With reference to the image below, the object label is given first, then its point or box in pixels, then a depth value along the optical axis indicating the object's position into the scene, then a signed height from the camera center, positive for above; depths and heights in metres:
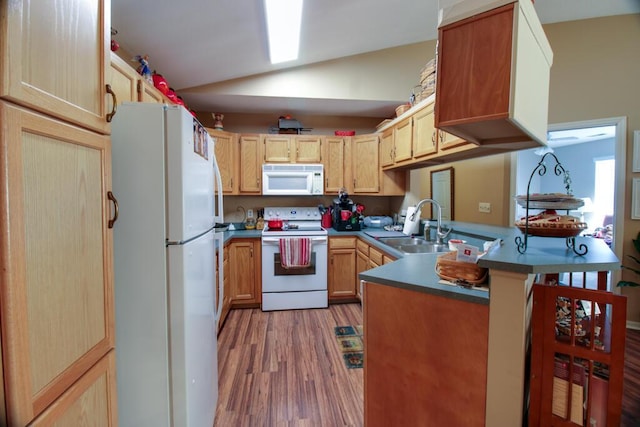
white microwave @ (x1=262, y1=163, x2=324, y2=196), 3.43 +0.31
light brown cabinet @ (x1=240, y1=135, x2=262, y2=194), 3.45 +0.51
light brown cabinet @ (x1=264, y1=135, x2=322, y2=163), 3.49 +0.72
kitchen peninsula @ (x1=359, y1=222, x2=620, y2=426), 0.98 -0.54
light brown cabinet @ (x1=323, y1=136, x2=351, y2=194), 3.59 +0.55
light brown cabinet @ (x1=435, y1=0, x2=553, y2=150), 1.01 +0.54
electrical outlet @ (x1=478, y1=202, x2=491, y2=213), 2.90 -0.02
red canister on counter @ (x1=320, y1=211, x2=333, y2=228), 3.71 -0.21
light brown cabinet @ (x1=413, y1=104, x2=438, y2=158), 2.29 +0.64
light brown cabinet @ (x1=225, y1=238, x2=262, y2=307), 3.14 -0.80
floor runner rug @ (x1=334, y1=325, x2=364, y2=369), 2.18 -1.25
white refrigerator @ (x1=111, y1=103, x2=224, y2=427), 1.05 -0.24
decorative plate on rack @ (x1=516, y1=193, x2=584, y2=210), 1.12 +0.02
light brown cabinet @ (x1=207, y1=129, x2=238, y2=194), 3.34 +0.58
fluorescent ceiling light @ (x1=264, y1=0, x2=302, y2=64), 1.97 +1.48
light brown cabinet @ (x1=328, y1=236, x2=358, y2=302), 3.29 -0.77
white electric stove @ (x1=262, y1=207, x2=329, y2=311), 3.12 -0.85
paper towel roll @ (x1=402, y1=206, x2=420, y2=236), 2.22 -0.16
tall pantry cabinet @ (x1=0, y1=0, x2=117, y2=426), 0.54 -0.03
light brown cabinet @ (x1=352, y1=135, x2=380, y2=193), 3.58 +0.52
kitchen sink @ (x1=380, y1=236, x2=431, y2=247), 2.65 -0.36
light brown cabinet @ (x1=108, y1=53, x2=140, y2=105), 1.55 +0.75
